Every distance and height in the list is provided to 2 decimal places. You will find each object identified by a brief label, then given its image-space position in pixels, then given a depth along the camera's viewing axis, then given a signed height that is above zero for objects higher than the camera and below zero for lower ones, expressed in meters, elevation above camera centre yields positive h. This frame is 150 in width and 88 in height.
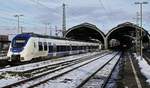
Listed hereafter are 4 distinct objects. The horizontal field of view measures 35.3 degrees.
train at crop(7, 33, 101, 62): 24.57 +0.18
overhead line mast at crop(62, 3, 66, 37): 49.42 +5.45
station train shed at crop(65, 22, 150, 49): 75.12 +5.71
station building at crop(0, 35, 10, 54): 39.97 +1.06
